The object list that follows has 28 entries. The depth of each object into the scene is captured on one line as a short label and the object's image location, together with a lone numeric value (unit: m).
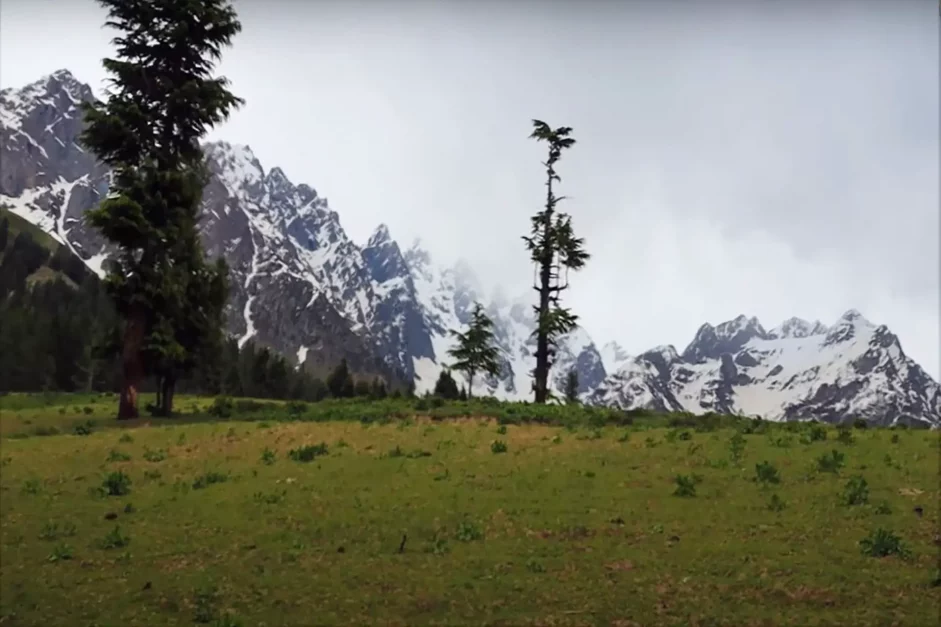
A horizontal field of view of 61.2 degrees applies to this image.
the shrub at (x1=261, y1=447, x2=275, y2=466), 19.47
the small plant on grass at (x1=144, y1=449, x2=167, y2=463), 20.17
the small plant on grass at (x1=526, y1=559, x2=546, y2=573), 11.82
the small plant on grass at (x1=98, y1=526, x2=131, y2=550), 13.42
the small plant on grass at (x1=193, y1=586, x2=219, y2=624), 10.47
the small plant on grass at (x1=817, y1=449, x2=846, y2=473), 17.30
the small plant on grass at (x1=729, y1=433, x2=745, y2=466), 18.84
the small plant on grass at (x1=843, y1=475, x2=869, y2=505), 14.80
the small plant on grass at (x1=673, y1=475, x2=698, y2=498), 15.55
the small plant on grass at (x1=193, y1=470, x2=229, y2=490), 17.19
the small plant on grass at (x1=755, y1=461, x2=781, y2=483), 16.42
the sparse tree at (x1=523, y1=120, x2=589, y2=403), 38.66
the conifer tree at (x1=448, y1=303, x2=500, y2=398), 73.75
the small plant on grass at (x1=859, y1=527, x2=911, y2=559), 12.05
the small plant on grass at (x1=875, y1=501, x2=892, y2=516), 14.20
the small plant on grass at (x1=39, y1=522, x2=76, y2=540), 13.97
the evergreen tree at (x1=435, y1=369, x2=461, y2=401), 102.57
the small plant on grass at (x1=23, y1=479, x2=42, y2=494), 16.98
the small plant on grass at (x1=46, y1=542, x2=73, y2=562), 12.89
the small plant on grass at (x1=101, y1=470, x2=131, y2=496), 16.83
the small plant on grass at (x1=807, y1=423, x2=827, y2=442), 22.34
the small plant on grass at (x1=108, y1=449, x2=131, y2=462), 20.14
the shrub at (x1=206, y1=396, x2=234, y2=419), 31.03
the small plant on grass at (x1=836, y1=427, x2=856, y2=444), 21.37
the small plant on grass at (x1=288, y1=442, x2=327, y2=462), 19.80
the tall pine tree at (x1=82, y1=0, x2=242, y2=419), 28.02
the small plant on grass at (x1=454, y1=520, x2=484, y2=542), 13.27
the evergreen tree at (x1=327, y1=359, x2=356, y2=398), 134.41
